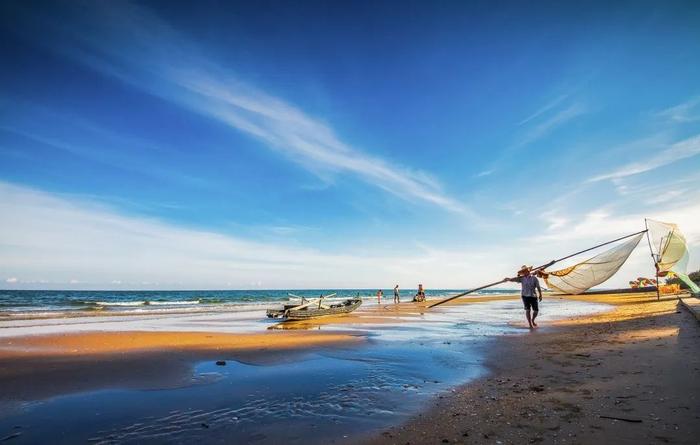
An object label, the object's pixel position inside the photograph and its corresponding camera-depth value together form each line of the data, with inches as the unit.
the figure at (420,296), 1846.2
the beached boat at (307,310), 977.5
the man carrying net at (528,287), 621.6
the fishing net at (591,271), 719.7
